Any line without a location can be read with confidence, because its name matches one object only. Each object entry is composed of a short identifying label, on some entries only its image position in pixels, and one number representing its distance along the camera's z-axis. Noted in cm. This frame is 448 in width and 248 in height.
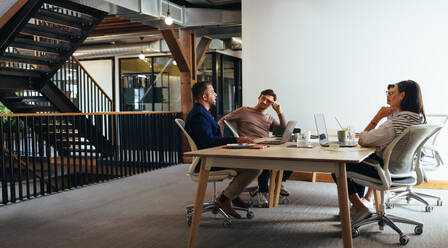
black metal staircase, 525
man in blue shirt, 346
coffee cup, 350
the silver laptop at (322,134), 337
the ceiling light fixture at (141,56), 1005
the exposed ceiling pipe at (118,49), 935
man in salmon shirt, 454
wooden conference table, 249
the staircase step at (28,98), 704
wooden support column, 764
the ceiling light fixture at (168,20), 620
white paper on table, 299
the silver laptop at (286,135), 365
